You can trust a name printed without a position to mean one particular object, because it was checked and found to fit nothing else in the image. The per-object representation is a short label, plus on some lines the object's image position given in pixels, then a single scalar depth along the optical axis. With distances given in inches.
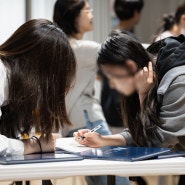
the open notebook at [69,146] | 151.0
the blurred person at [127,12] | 236.7
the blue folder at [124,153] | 139.1
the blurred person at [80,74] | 197.5
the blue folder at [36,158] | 136.5
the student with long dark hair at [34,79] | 143.3
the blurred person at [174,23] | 235.0
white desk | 133.2
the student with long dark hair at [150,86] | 146.5
